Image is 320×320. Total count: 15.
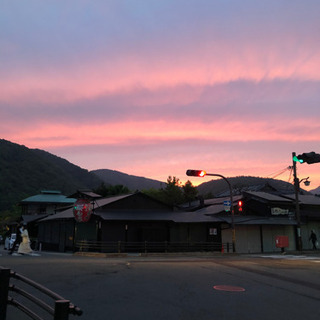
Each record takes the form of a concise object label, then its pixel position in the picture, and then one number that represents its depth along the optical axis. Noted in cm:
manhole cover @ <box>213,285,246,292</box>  973
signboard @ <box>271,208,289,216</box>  3534
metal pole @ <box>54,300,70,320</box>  324
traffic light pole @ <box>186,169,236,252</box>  2392
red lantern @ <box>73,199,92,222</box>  2766
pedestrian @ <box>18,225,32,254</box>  2227
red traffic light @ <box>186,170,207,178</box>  2391
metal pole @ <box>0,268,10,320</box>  438
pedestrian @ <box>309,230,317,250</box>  3353
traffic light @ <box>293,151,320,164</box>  1616
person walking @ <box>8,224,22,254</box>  2228
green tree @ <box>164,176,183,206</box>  7388
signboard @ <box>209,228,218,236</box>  3150
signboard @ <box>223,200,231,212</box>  2933
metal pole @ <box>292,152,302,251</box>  2936
